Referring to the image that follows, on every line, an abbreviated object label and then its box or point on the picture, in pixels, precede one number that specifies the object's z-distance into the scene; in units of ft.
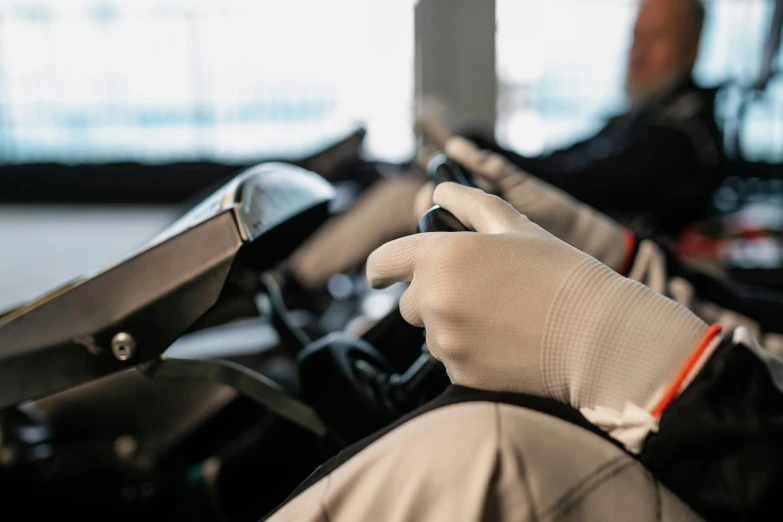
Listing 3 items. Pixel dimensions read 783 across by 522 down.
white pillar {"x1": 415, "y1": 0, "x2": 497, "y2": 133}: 9.19
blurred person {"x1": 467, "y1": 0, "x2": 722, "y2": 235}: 5.68
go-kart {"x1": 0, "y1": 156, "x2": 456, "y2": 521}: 1.42
